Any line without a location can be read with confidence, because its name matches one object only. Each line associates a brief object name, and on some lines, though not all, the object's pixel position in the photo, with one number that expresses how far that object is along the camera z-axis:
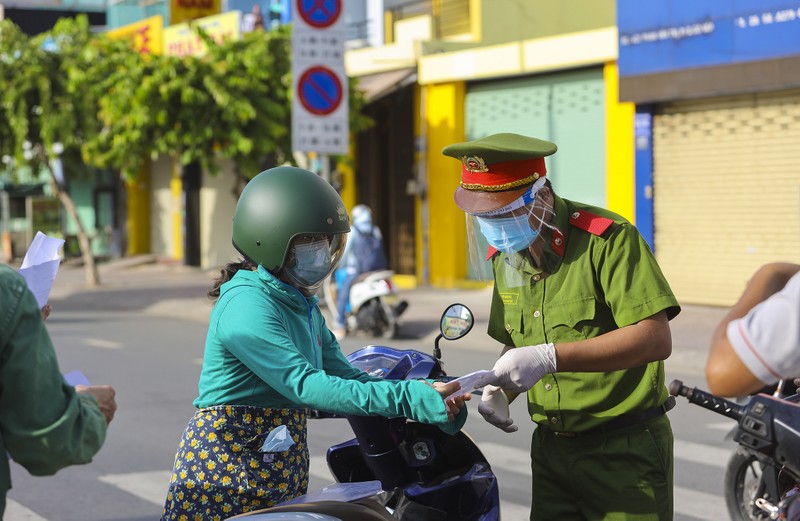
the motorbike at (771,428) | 2.46
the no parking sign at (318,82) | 15.22
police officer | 3.14
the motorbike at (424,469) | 3.18
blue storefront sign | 14.88
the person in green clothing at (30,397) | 2.26
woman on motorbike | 2.91
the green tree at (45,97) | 22.30
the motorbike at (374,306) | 14.21
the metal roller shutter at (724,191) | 15.16
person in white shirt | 2.16
